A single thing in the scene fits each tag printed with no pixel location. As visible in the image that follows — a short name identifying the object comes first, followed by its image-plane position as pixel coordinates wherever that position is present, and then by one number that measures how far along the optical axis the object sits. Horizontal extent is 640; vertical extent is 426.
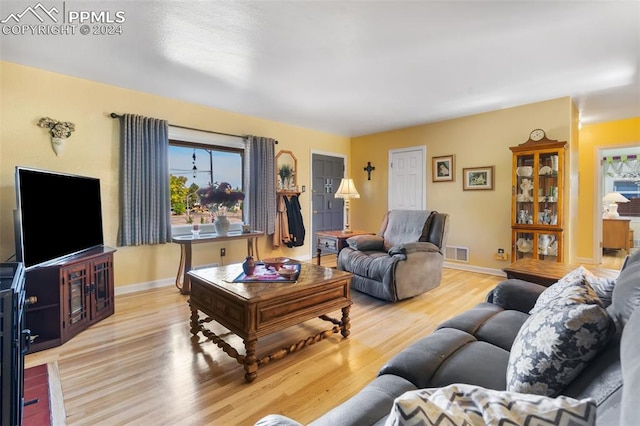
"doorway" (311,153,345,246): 5.77
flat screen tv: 2.15
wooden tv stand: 2.33
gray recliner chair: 3.18
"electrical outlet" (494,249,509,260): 4.36
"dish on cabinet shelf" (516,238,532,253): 4.08
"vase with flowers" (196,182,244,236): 3.91
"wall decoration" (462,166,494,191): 4.51
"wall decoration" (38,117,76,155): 3.06
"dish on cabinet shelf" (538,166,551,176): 3.92
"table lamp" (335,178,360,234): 4.25
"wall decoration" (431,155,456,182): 4.90
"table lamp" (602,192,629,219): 6.21
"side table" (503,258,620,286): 2.36
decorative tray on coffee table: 2.23
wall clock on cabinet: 3.98
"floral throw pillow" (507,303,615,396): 0.85
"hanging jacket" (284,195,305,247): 5.18
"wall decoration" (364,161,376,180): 6.03
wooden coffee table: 1.89
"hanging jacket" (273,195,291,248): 5.05
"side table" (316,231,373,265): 4.03
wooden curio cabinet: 3.83
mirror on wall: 5.19
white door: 5.29
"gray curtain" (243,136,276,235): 4.64
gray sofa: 0.60
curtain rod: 3.48
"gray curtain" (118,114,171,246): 3.52
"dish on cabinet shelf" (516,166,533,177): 4.07
